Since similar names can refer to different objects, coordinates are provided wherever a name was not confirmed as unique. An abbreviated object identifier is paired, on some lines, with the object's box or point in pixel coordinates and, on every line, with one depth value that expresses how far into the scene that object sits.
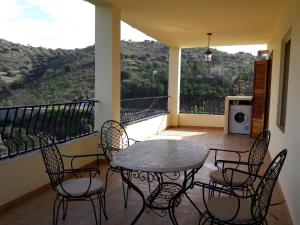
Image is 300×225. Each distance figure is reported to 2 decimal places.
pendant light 6.71
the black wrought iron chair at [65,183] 2.25
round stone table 2.13
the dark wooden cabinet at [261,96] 6.25
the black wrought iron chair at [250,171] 2.51
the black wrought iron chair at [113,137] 4.10
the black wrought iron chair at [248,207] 1.78
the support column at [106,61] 4.32
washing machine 7.63
